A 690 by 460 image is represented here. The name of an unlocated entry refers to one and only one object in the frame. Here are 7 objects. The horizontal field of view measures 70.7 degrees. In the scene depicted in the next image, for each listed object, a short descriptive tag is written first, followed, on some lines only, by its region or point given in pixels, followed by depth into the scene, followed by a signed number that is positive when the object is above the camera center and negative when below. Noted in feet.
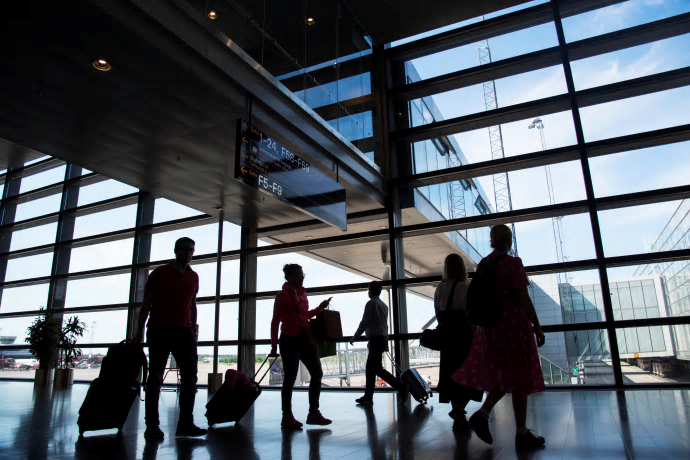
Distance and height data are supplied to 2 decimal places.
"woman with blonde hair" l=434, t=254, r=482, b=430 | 12.75 +0.41
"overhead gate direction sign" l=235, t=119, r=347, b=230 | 16.31 +6.22
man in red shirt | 11.51 +0.17
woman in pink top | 13.16 +0.05
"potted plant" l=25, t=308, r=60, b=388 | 32.50 +0.46
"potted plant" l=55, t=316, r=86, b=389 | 33.01 +0.38
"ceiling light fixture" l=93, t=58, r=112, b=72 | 14.10 +8.09
